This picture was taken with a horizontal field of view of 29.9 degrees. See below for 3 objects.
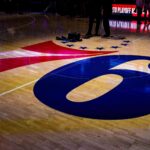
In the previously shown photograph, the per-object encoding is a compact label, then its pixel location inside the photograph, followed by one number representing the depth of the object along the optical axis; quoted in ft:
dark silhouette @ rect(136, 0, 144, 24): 32.63
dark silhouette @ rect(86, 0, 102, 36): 23.21
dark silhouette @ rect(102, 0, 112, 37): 22.92
